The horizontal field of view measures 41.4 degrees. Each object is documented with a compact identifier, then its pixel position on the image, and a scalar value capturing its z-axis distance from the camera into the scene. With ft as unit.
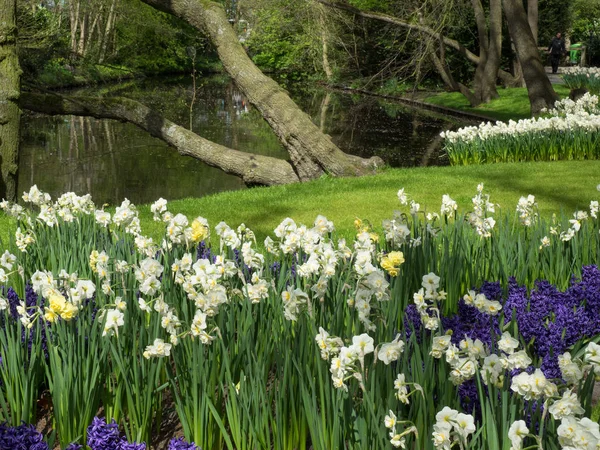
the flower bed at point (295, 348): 7.38
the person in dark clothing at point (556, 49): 100.07
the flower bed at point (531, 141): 35.96
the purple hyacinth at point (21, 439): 7.47
